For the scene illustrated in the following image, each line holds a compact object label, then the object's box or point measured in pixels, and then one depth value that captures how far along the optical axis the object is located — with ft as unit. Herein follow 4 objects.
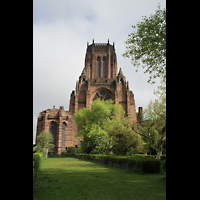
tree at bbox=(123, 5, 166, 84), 30.48
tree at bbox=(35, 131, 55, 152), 123.95
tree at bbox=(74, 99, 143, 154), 67.64
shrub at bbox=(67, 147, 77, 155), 131.08
